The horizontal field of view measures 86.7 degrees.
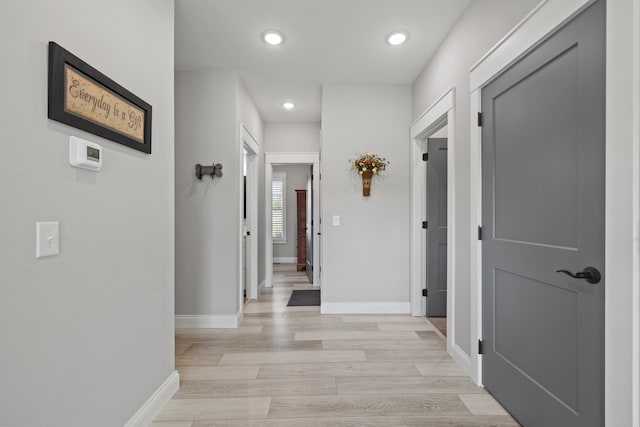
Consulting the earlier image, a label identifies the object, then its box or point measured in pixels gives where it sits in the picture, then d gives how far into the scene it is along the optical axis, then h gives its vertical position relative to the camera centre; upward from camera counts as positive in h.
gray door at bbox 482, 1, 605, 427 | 1.33 -0.07
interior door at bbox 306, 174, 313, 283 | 5.59 -0.32
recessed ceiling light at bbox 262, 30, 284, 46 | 2.70 +1.43
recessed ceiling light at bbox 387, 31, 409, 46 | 2.72 +1.43
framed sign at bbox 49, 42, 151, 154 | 1.18 +0.45
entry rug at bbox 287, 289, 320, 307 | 4.24 -1.14
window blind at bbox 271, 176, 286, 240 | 7.84 +0.09
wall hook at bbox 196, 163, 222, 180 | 3.30 +0.41
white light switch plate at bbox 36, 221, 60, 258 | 1.11 -0.09
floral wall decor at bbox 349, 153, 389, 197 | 3.60 +0.49
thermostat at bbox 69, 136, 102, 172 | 1.26 +0.22
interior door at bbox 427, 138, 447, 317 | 3.64 -0.08
